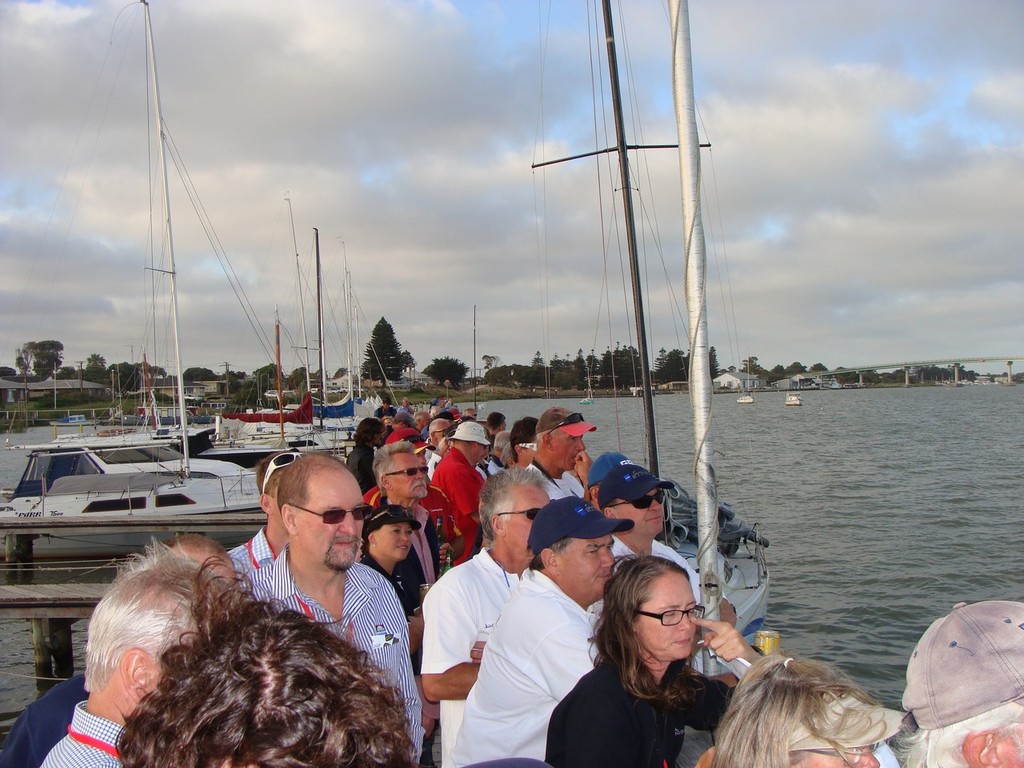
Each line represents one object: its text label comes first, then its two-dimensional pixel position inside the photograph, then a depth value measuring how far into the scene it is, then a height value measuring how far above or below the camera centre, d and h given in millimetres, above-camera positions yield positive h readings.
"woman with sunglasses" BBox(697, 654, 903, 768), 1751 -831
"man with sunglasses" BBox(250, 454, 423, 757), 2869 -660
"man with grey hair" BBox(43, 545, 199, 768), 1743 -583
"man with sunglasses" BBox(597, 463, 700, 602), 4047 -683
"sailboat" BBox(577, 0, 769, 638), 3479 +255
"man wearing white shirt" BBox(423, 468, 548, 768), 3195 -950
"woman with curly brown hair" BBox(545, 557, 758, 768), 2279 -975
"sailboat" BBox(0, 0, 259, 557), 14422 -1695
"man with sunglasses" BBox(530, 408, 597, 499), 5969 -496
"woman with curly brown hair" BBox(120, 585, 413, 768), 974 -415
